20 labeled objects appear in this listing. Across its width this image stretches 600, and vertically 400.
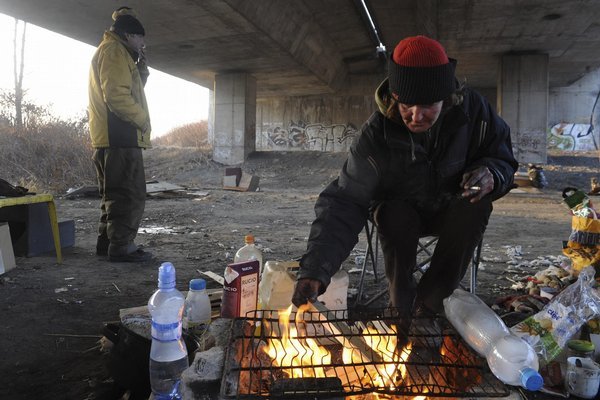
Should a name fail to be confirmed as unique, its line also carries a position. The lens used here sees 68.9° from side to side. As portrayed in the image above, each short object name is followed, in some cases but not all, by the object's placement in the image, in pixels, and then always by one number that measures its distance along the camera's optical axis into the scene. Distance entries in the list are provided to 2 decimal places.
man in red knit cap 2.03
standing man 4.14
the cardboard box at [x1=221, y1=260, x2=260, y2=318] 2.13
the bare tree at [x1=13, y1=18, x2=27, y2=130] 15.13
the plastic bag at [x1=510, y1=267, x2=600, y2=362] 2.12
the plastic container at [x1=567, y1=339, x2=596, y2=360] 2.04
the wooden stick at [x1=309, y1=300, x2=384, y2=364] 1.69
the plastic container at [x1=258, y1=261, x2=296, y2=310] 2.32
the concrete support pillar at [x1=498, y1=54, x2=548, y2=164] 15.04
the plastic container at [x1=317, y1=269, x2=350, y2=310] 2.63
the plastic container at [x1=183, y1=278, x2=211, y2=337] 2.38
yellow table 3.52
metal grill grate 1.41
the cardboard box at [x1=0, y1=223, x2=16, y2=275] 3.86
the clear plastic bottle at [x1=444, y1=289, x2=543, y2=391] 1.47
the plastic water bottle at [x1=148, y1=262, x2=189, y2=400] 1.69
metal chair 2.88
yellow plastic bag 2.81
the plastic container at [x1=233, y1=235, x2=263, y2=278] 2.76
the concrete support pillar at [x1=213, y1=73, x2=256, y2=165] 17.88
